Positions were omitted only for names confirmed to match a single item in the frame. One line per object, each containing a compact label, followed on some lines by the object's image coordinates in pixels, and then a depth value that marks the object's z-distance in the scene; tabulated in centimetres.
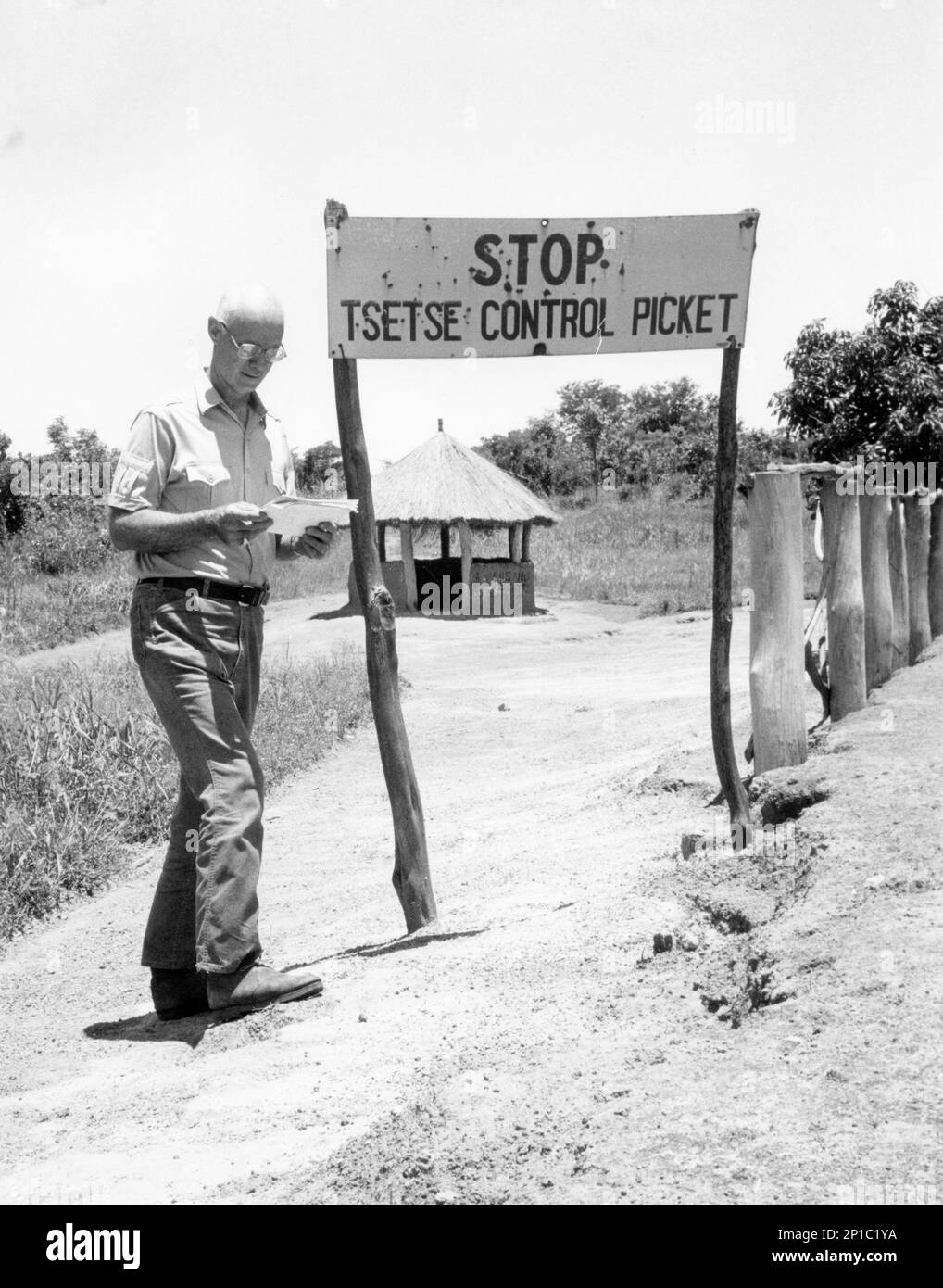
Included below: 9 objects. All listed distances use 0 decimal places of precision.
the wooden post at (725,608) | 416
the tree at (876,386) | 1725
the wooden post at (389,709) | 414
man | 346
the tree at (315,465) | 4477
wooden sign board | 396
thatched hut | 1928
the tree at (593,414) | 4372
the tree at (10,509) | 3178
